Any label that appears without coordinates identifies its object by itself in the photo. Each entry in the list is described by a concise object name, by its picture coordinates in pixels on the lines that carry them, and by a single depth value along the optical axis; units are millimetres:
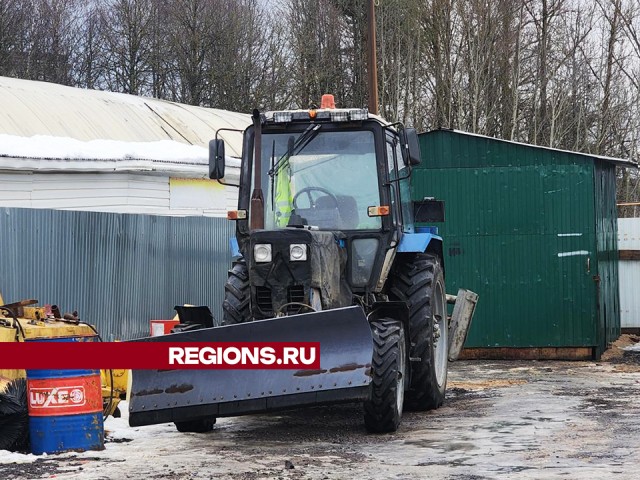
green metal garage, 16406
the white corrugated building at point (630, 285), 19578
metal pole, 21359
